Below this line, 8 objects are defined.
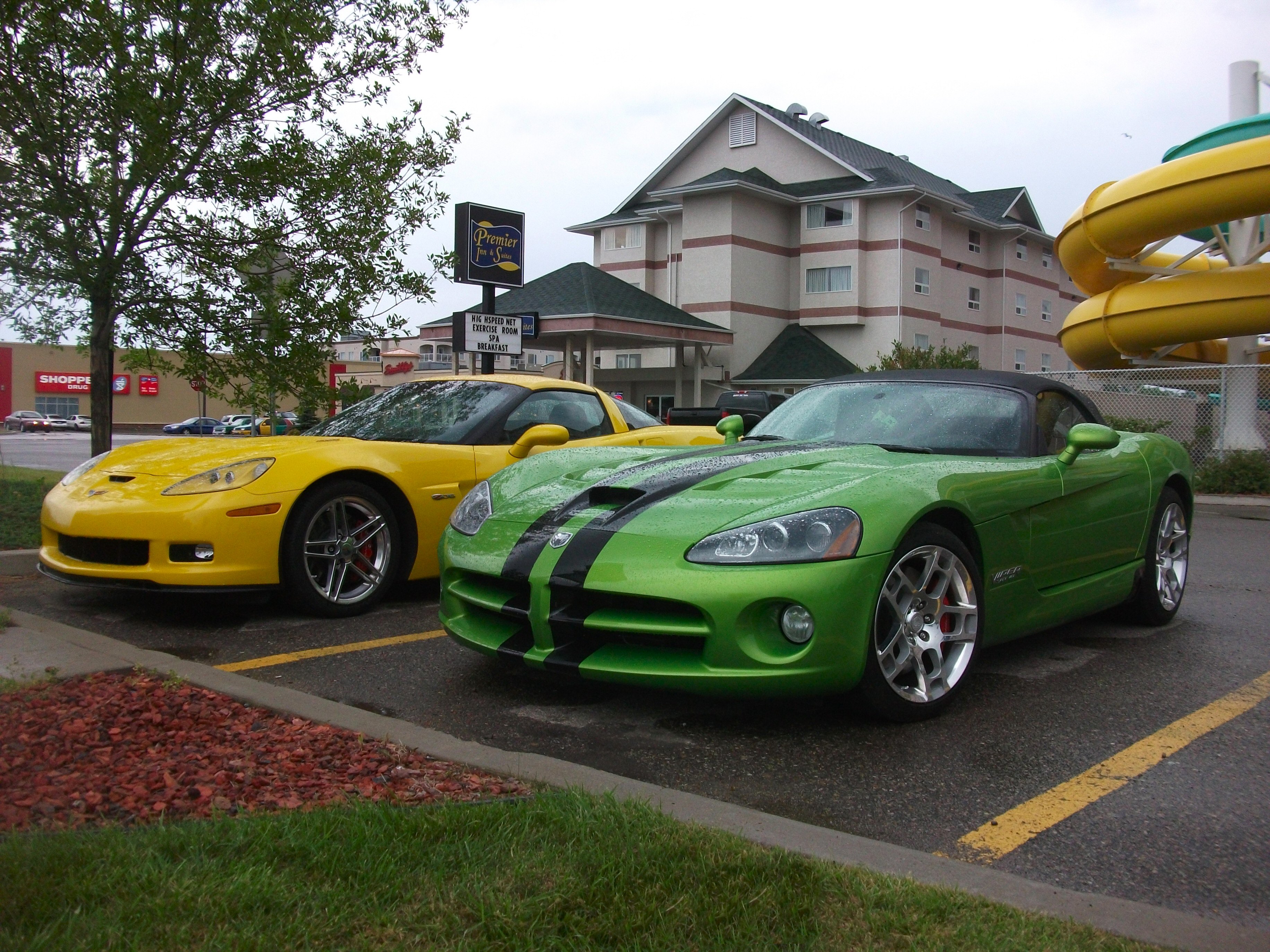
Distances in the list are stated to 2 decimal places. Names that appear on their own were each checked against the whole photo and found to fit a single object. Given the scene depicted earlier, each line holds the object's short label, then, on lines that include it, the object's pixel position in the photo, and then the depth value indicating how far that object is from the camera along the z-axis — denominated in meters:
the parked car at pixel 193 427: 51.94
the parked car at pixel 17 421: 57.56
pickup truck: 9.45
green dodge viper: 3.46
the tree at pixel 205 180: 8.14
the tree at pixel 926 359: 33.41
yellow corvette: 5.07
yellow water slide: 13.88
